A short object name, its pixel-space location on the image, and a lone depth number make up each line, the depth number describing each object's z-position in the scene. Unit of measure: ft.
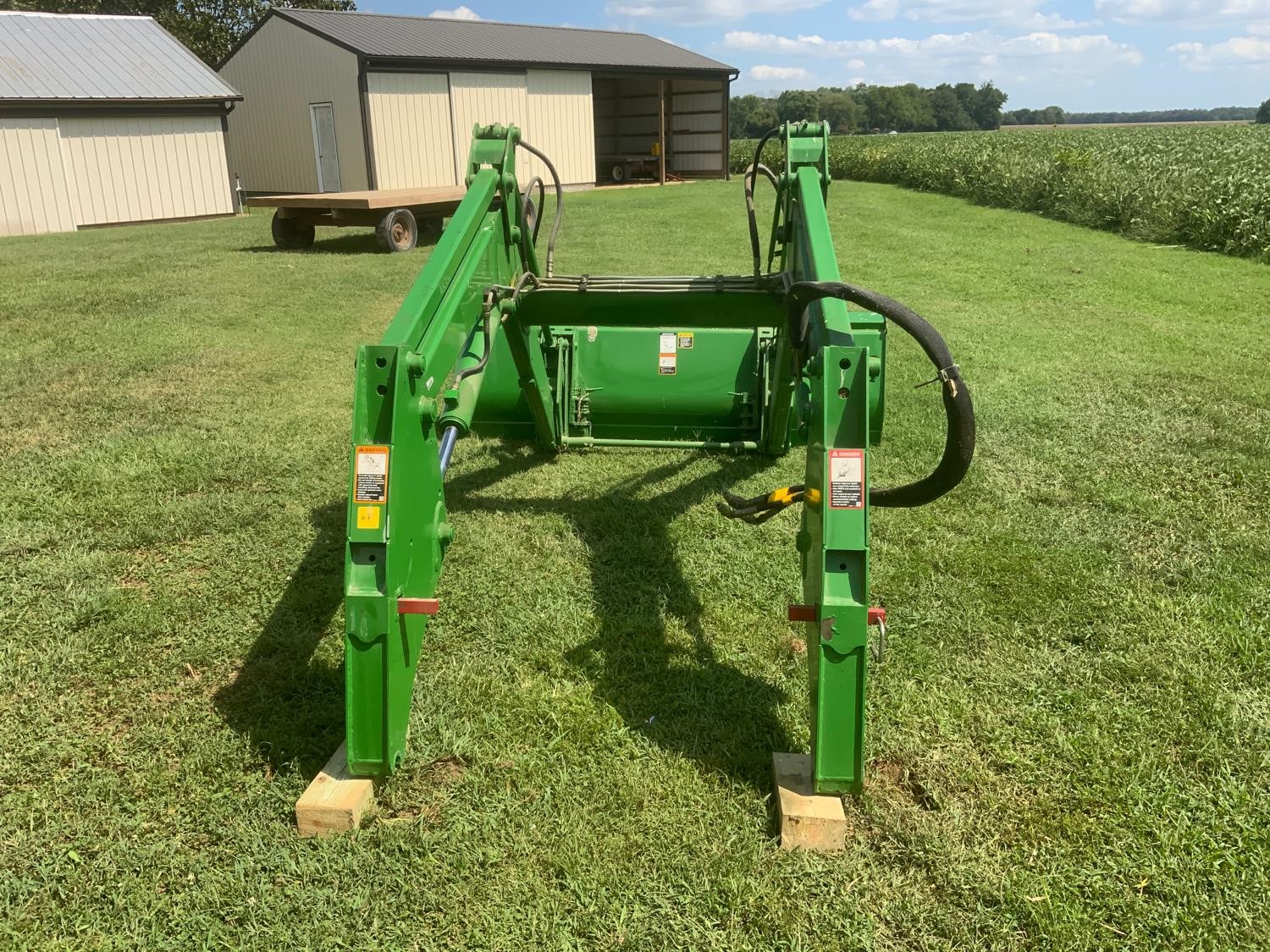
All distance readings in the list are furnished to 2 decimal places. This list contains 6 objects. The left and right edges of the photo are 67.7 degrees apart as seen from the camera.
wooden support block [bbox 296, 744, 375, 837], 7.82
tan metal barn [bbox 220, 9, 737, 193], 67.21
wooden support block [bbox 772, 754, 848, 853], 7.67
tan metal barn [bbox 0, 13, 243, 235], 57.11
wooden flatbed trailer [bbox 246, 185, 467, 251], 42.34
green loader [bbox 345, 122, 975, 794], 7.89
